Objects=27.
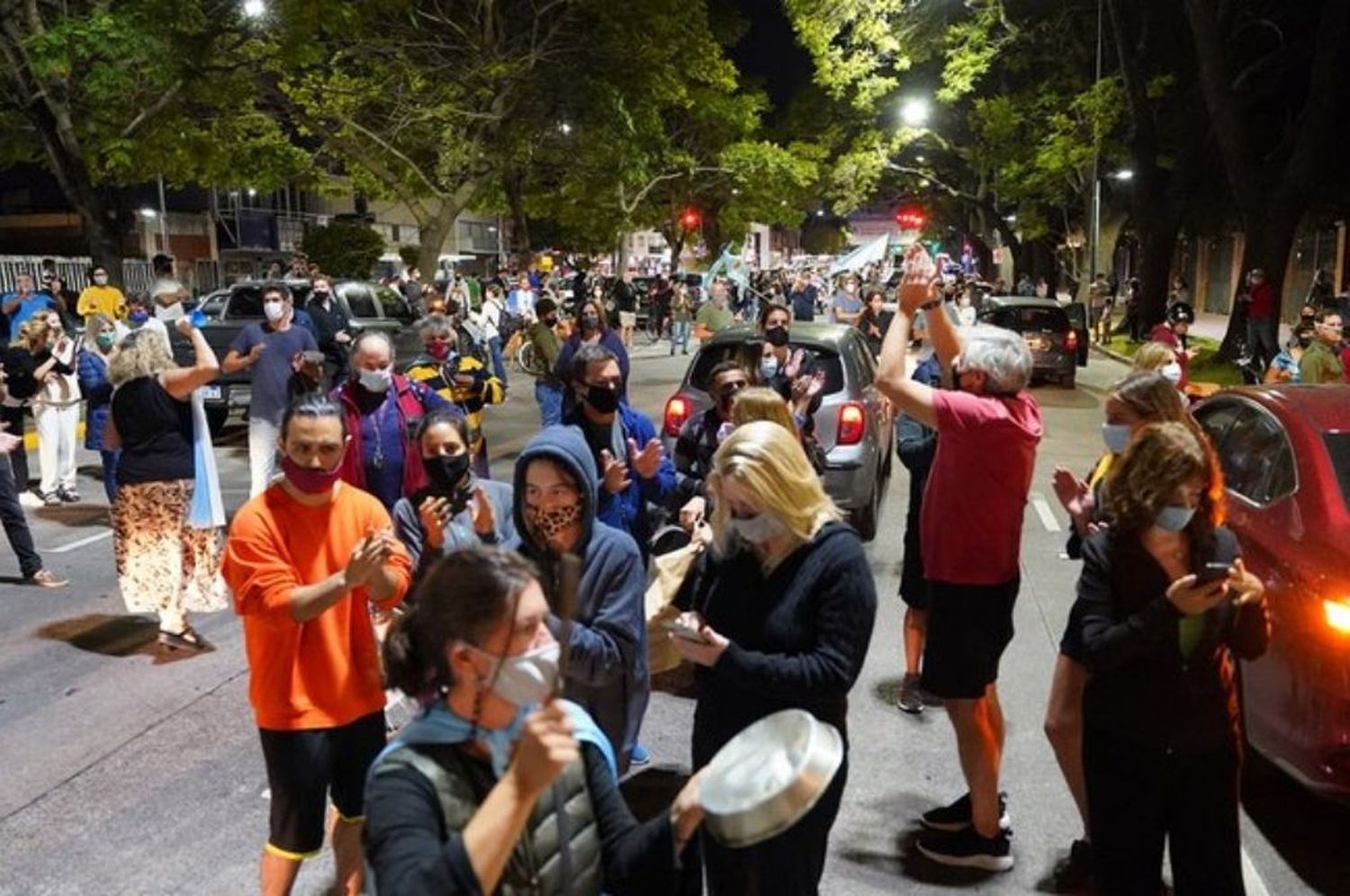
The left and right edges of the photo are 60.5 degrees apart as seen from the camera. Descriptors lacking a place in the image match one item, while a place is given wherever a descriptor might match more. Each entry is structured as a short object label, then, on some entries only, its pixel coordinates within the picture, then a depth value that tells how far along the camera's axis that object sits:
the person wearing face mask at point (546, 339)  10.72
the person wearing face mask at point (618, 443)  4.73
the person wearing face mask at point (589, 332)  9.29
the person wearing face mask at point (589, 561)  3.18
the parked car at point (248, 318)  13.89
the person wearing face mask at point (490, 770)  1.74
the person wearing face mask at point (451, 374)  7.49
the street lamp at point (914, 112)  37.38
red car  3.95
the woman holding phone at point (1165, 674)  2.99
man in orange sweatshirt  3.25
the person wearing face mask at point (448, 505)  3.81
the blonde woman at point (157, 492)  6.35
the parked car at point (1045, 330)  19.48
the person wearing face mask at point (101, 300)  16.47
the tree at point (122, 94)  16.75
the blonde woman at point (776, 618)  2.77
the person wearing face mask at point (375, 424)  5.75
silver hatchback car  8.30
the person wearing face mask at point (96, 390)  8.50
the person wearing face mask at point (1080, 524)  3.63
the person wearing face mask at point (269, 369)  8.56
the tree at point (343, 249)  35.25
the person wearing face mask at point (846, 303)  18.03
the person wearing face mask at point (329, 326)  11.66
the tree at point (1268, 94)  19.73
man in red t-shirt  4.04
